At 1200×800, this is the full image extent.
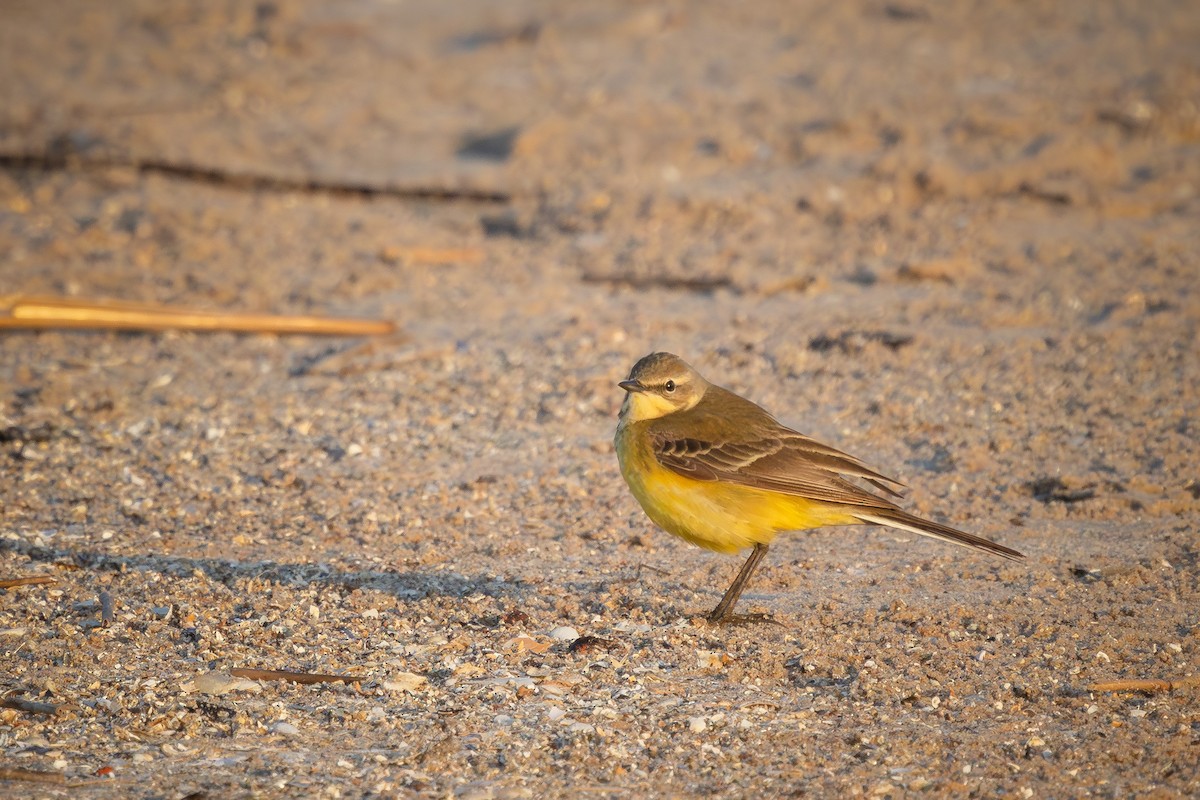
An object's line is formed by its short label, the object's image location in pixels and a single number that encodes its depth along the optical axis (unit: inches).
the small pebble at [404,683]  464.8
